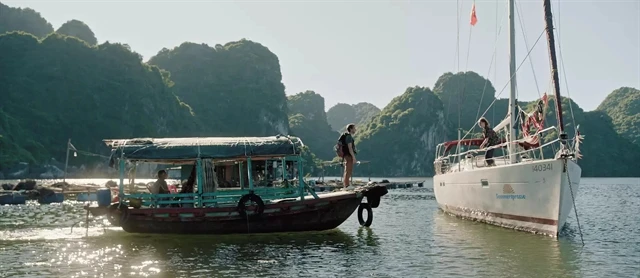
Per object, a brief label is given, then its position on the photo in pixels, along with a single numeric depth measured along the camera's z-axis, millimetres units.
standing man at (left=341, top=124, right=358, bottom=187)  19703
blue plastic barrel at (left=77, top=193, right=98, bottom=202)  34312
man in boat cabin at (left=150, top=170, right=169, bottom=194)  19656
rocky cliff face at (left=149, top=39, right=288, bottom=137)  187500
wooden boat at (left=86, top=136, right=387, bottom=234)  19109
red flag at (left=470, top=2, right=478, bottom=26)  32031
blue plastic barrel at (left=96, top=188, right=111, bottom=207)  19447
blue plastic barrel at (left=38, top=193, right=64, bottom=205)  41766
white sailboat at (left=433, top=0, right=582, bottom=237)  17781
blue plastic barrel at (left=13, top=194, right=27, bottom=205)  39988
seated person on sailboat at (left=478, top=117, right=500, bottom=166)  23031
